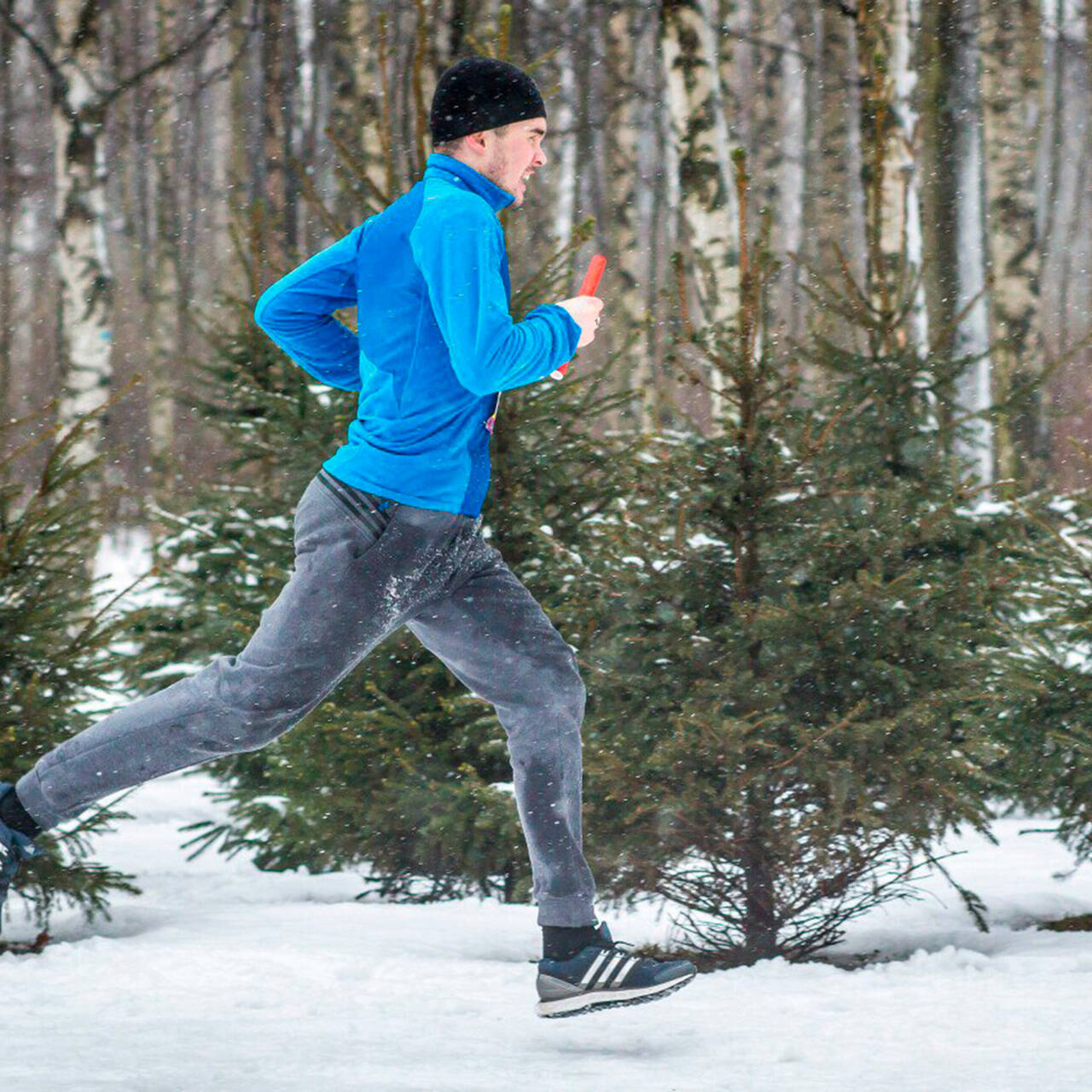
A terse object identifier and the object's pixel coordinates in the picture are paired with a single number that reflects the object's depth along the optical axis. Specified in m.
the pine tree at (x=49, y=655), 9.51
